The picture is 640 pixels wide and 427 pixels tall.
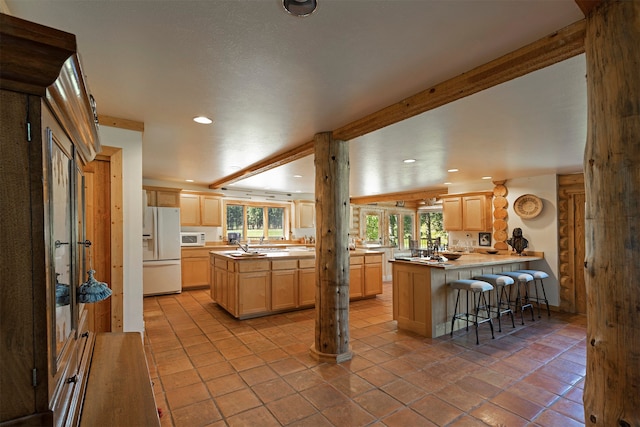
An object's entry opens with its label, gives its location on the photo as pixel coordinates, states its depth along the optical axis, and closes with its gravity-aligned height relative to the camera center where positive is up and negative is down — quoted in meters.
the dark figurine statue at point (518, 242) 5.42 -0.51
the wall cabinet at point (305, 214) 8.47 +0.05
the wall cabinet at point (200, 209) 6.84 +0.20
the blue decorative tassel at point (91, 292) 1.20 -0.28
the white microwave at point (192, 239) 6.66 -0.44
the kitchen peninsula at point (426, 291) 3.90 -0.98
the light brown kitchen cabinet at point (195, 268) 6.49 -1.03
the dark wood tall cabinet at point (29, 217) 0.68 +0.01
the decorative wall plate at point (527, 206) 5.38 +0.10
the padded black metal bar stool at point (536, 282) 4.74 -1.16
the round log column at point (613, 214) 1.10 -0.01
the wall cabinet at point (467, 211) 6.14 +0.03
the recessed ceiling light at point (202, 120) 2.69 +0.84
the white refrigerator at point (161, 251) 5.88 -0.60
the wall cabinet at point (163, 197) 6.30 +0.44
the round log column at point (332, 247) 3.08 -0.31
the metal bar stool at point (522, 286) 4.42 -1.21
